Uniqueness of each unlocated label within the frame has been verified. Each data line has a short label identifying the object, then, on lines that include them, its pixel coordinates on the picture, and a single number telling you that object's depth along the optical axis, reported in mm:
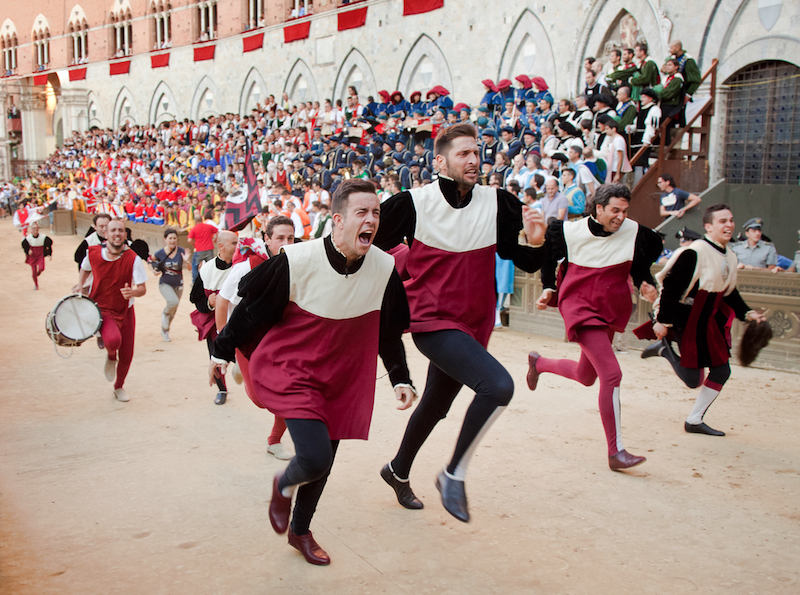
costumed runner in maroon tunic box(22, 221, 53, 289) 14898
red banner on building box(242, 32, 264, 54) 32219
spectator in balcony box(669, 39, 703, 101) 11281
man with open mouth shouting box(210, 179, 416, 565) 3227
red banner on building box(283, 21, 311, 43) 29531
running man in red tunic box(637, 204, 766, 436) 5277
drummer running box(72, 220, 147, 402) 6699
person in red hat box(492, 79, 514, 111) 16000
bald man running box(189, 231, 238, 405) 6371
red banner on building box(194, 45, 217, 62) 35272
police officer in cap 8516
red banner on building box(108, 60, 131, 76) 41688
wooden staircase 11258
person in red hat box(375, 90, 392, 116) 19703
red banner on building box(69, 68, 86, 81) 45469
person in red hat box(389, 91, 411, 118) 19172
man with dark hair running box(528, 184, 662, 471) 4824
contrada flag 11547
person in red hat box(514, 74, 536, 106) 15383
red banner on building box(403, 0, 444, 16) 23272
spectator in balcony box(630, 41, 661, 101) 11758
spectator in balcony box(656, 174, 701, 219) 10523
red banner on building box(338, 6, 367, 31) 26547
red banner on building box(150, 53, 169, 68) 38625
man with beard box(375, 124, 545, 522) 3631
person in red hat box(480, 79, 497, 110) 16344
